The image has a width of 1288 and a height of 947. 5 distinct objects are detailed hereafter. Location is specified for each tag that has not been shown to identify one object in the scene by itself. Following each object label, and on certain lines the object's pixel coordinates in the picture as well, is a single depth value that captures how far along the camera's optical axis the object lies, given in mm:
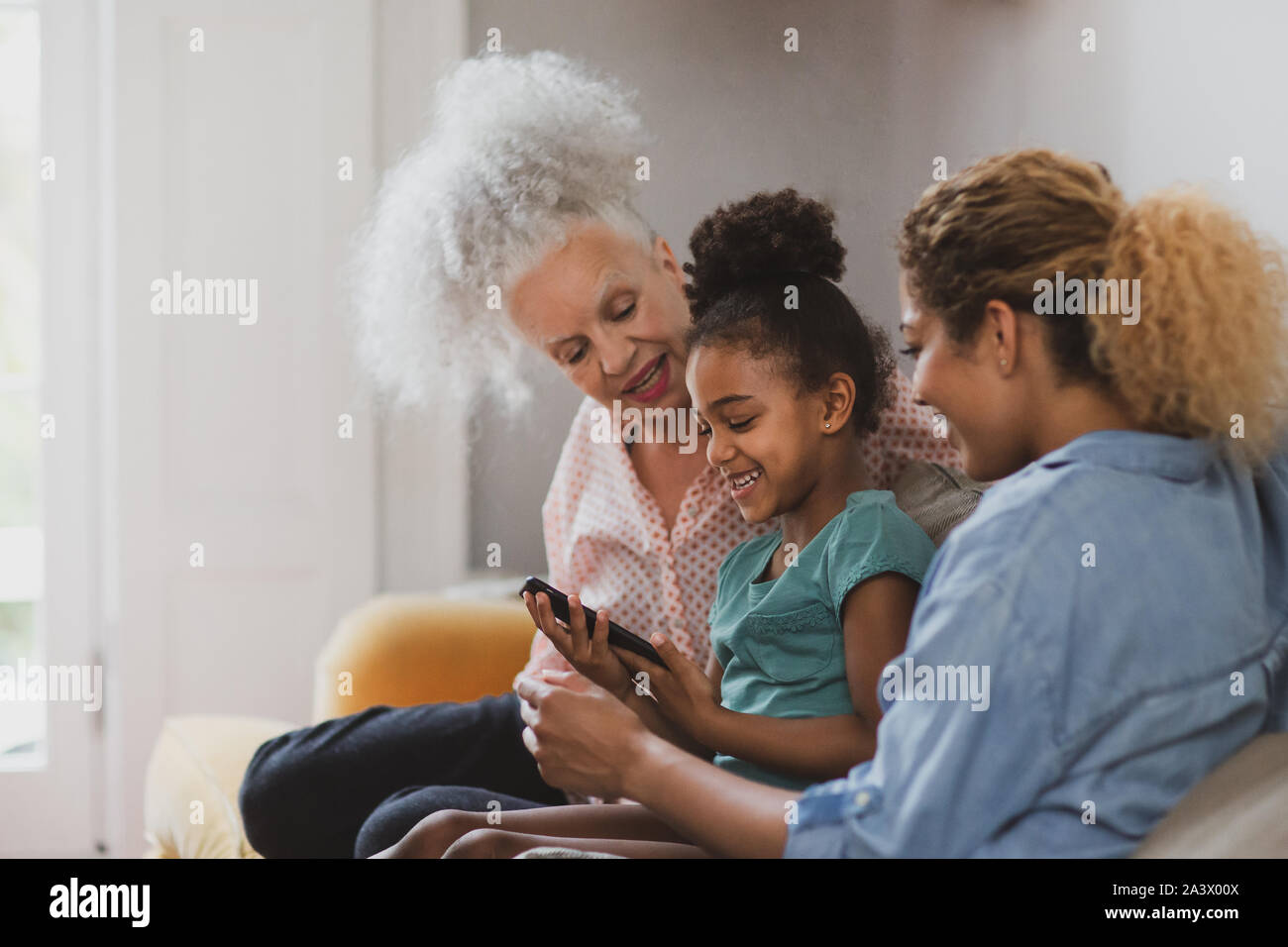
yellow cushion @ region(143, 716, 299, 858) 1436
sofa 1468
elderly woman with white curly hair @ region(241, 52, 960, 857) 1210
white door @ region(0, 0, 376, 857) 1764
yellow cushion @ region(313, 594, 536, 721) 1578
